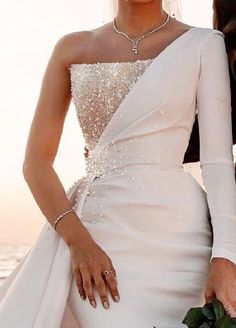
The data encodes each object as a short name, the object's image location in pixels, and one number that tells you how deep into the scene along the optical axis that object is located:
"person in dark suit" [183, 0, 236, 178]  2.92
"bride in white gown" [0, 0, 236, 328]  2.56
